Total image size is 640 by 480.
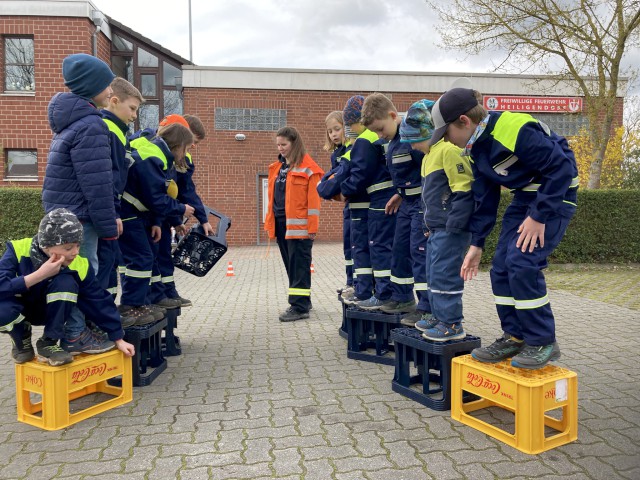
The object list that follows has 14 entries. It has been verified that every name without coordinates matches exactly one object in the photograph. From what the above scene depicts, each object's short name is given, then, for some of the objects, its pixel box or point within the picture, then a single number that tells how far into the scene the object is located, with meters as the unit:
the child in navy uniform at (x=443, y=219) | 3.62
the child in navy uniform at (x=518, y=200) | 3.00
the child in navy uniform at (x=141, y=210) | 4.50
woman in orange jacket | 6.55
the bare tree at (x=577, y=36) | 13.10
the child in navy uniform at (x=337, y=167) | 5.52
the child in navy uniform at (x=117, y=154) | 3.98
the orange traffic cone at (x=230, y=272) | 11.36
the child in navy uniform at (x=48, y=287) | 3.30
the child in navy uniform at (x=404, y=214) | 4.37
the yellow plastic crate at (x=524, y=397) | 2.95
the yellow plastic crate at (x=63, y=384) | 3.34
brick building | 17.61
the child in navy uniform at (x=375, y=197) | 4.91
